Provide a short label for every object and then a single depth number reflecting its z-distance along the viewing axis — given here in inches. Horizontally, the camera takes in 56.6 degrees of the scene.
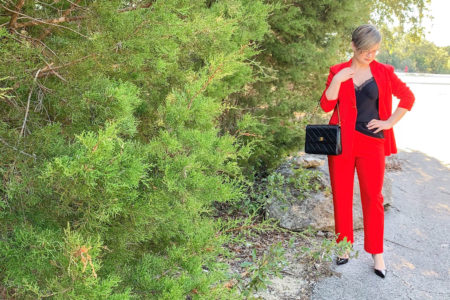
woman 142.3
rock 185.3
